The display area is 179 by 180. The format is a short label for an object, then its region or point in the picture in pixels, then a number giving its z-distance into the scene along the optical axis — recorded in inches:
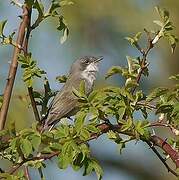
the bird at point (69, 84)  312.0
